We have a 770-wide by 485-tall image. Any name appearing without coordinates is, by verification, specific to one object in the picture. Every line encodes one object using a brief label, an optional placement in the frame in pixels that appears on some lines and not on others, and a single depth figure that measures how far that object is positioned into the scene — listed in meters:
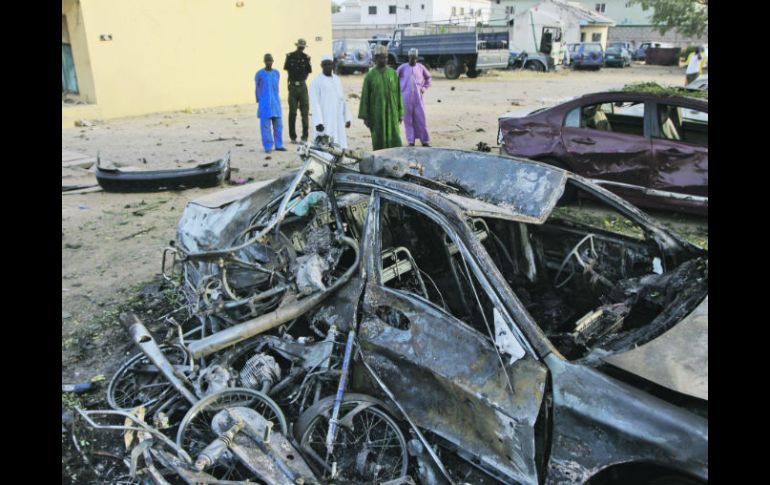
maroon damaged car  6.65
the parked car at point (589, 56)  32.25
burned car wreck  2.47
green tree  24.59
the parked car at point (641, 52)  40.03
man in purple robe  10.53
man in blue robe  10.71
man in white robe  9.23
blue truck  25.61
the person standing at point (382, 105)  8.90
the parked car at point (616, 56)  33.81
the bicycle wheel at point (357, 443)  2.85
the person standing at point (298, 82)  11.23
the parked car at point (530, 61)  29.66
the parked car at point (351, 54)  26.97
